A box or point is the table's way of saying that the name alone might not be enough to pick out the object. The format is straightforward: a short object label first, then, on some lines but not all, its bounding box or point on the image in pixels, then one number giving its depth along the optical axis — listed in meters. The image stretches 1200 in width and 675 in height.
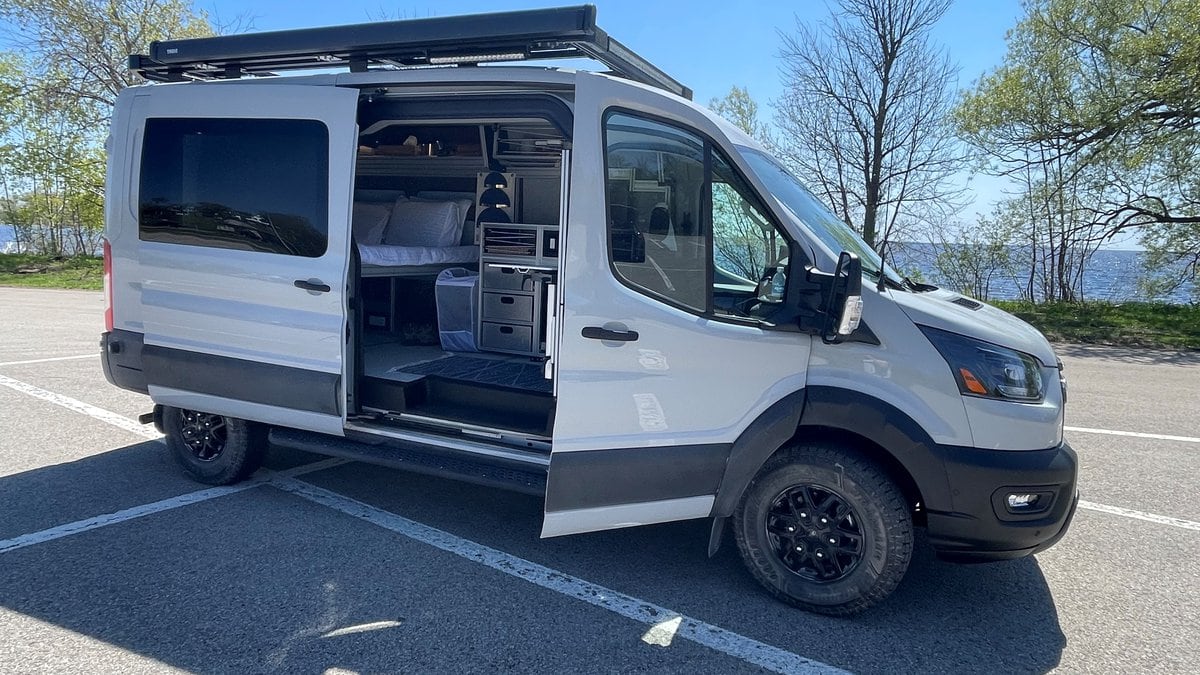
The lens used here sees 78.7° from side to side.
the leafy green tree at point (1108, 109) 14.34
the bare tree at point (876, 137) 15.54
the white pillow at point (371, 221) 6.48
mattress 5.78
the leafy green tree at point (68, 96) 21.09
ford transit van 3.18
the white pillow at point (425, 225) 6.74
